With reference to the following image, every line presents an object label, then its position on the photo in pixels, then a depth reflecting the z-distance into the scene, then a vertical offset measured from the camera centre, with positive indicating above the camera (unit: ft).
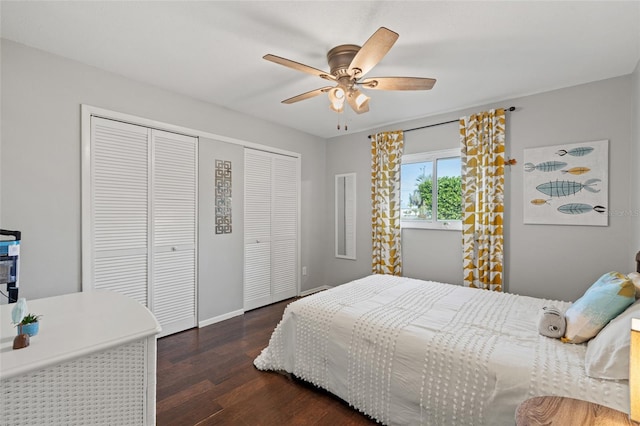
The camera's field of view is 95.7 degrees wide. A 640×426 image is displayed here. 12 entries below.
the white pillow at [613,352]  4.15 -2.09
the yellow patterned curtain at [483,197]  10.39 +0.55
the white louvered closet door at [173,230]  9.80 -0.66
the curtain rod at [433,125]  11.70 +3.66
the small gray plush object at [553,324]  5.51 -2.17
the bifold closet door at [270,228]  12.57 -0.74
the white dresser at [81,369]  3.25 -1.94
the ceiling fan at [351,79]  6.18 +3.18
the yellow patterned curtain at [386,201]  13.08 +0.48
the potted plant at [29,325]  3.64 -1.45
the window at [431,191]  11.86 +0.91
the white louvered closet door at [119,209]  8.48 +0.09
